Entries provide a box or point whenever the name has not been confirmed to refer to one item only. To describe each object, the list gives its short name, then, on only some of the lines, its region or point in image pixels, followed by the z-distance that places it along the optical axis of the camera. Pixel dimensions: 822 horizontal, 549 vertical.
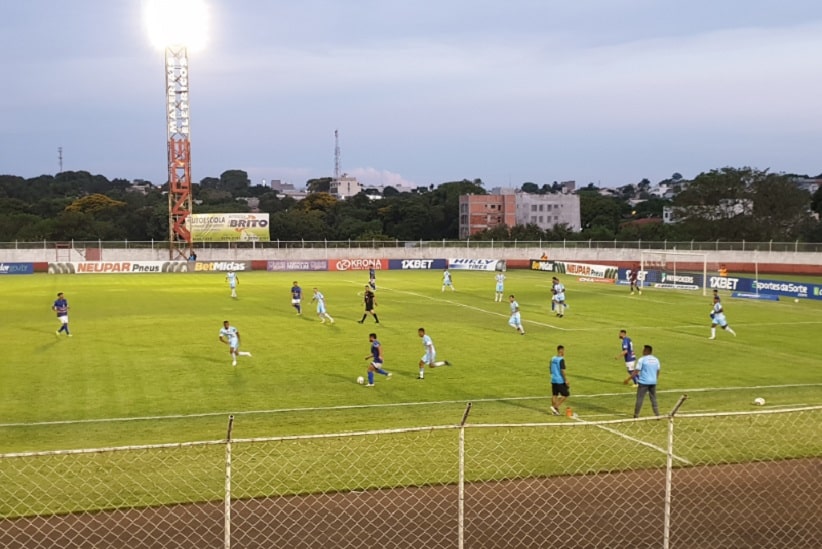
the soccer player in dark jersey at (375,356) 23.27
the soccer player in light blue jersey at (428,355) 24.11
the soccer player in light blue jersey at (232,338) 26.22
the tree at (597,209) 152.55
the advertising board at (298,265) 84.75
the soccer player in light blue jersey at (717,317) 32.75
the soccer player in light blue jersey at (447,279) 54.06
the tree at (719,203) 99.38
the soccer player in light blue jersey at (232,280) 48.89
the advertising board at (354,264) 84.12
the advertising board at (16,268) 77.25
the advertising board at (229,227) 88.69
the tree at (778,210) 97.50
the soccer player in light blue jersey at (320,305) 37.03
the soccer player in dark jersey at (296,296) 39.09
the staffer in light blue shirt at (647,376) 18.23
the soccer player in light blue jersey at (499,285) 47.31
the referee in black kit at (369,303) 36.63
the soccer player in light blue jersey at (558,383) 18.84
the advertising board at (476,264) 81.75
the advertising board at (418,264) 86.06
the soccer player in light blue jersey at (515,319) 33.56
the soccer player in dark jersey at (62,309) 32.03
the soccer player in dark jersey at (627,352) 23.70
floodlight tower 76.25
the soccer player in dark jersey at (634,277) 55.12
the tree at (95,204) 123.26
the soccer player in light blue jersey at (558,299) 40.19
